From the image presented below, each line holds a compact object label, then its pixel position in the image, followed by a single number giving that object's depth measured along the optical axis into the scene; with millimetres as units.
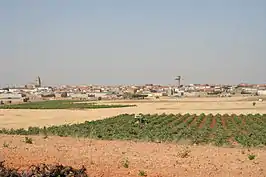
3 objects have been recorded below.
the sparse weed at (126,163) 13162
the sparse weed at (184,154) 16234
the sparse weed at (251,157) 16281
